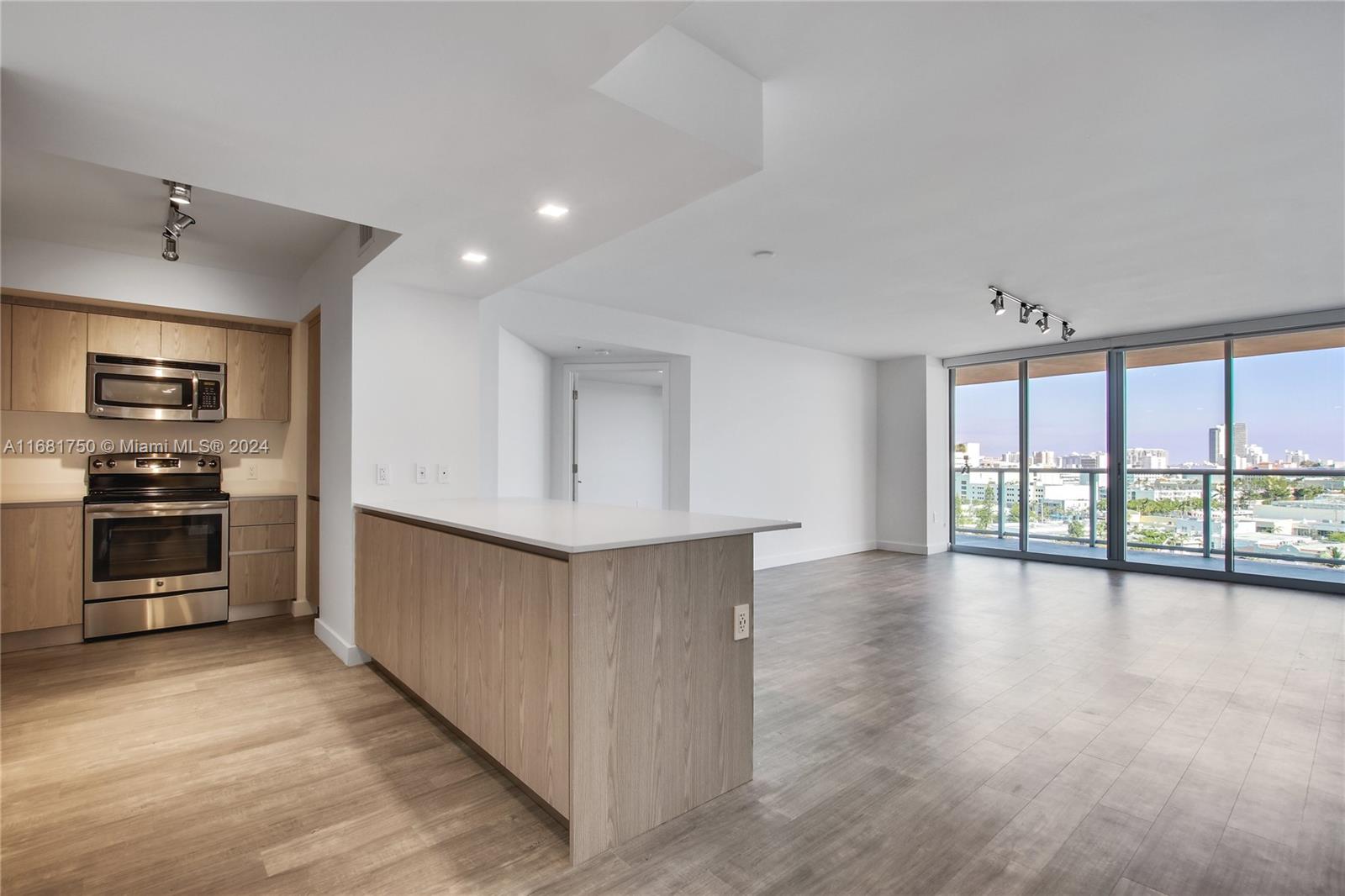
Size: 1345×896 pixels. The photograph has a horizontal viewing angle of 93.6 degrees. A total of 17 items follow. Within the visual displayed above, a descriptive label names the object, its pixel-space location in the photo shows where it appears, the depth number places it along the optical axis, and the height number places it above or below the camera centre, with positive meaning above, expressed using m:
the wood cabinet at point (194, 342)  4.28 +0.72
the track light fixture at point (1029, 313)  4.77 +1.13
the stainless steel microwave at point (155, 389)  4.01 +0.38
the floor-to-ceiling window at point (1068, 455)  6.87 -0.06
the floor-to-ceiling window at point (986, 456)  7.48 -0.08
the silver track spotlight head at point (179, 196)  2.78 +1.12
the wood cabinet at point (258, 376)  4.49 +0.52
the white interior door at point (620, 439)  6.27 +0.10
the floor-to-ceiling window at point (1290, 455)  5.58 -0.04
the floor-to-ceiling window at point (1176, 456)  6.16 -0.06
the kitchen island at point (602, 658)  1.83 -0.68
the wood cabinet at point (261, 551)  4.39 -0.74
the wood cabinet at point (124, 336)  4.04 +0.73
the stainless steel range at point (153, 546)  3.94 -0.64
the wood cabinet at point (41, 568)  3.67 -0.73
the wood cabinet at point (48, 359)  3.79 +0.54
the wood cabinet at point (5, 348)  3.75 +0.59
